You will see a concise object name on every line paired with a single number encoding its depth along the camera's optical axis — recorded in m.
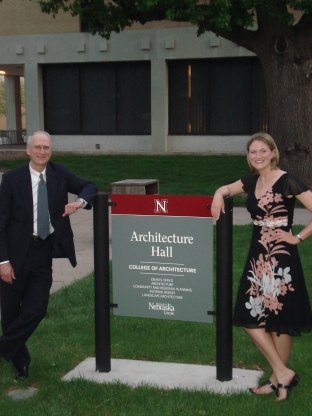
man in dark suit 4.57
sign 4.53
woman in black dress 4.16
